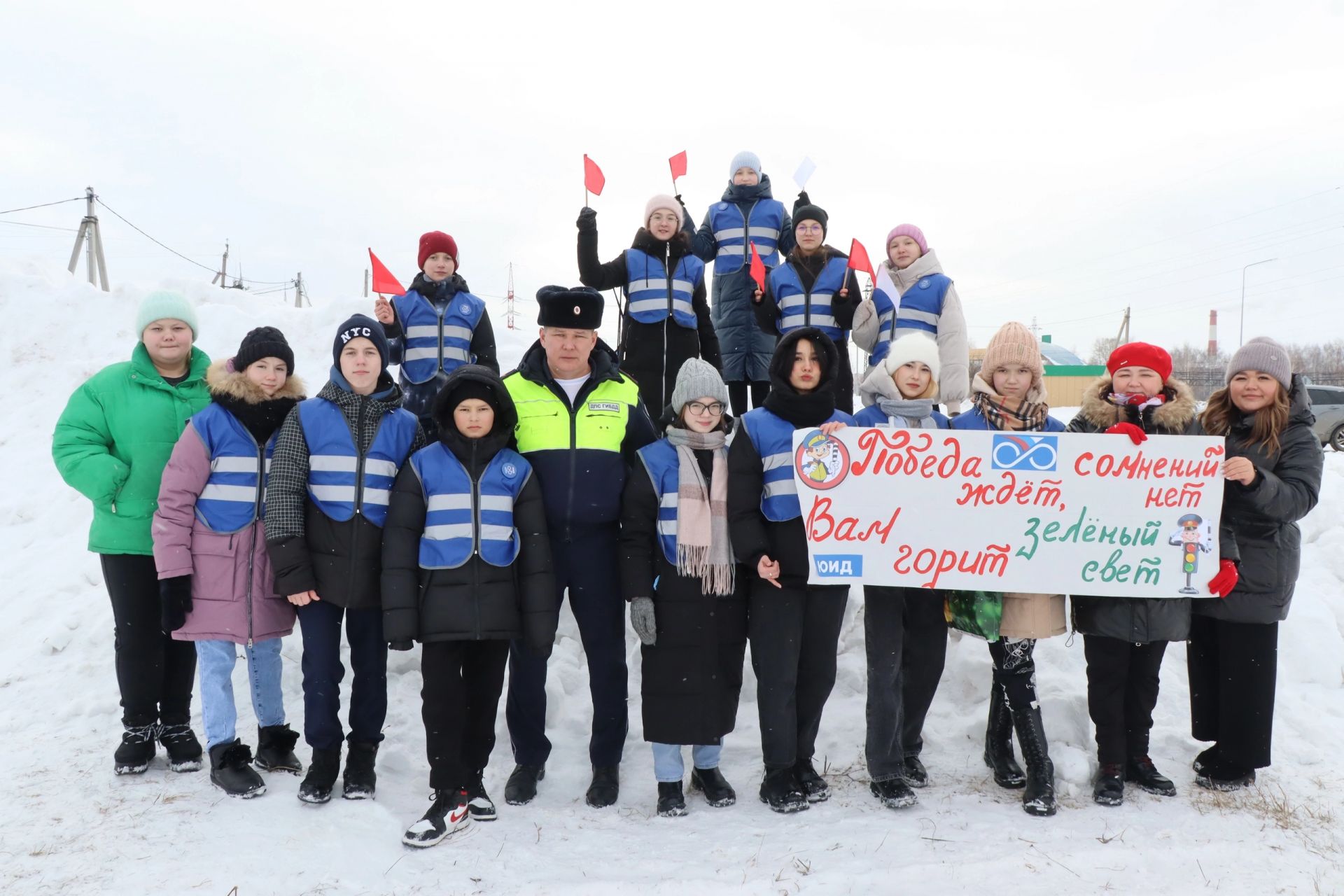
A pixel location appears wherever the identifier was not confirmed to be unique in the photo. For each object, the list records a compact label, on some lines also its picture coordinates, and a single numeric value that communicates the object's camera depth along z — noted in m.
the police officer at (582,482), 4.07
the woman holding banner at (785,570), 3.97
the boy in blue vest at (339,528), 3.87
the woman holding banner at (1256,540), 3.96
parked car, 16.33
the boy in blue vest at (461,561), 3.75
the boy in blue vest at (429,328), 5.55
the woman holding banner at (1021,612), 4.00
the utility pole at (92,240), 18.05
